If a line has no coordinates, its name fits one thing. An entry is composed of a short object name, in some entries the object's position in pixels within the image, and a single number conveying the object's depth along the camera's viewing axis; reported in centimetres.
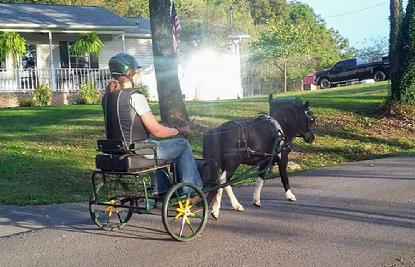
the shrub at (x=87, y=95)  2422
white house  2697
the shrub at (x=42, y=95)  2423
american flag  2631
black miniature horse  743
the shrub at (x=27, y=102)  2380
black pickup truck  4041
